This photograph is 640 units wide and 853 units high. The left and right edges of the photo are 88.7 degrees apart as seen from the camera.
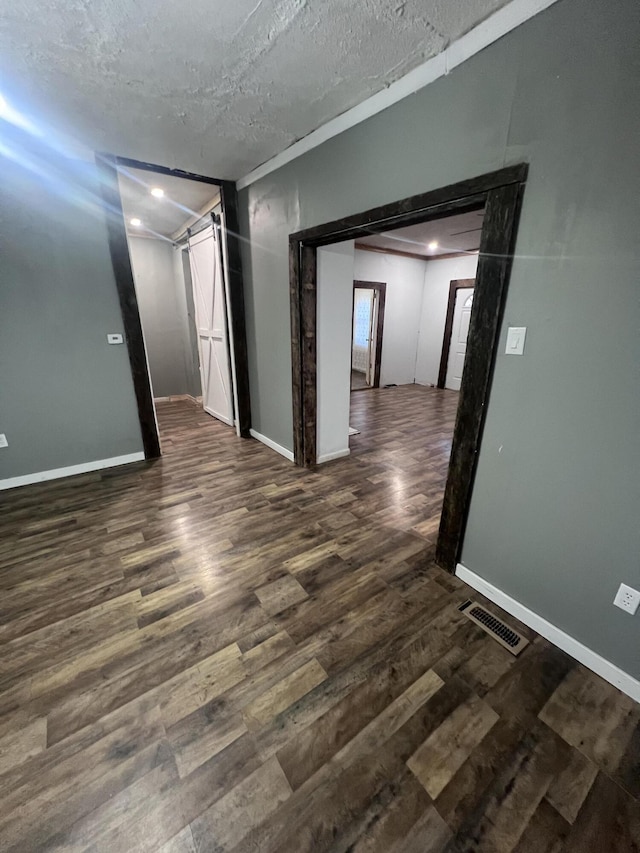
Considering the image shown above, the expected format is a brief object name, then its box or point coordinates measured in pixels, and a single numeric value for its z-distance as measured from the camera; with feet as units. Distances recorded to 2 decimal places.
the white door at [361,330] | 27.58
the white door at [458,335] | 20.92
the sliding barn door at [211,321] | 12.78
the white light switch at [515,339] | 4.73
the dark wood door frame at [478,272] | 4.58
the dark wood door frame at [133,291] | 9.05
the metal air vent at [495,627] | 5.00
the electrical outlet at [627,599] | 4.17
